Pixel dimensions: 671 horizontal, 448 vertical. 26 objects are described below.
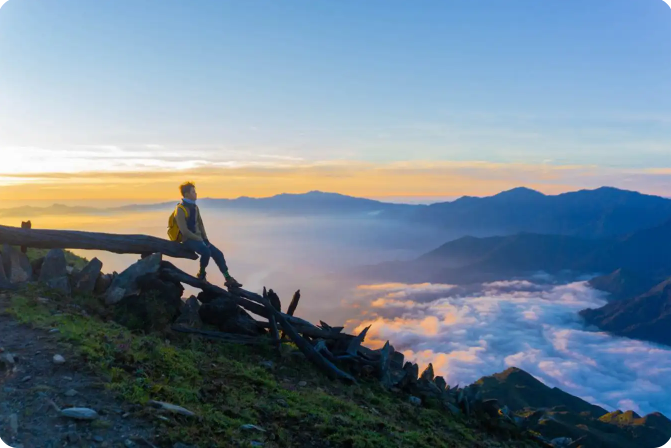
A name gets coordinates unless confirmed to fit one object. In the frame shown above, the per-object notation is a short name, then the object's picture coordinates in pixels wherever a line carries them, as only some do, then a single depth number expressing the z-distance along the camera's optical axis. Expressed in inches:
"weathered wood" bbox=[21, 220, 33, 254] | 517.4
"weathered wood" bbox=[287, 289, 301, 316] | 577.6
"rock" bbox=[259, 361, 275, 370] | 468.8
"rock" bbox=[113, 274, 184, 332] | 463.5
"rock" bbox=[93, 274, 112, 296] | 494.8
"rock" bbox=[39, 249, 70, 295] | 472.4
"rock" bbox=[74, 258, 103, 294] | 485.7
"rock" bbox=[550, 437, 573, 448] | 595.8
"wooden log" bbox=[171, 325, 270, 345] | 489.7
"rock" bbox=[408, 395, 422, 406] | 518.9
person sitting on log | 515.5
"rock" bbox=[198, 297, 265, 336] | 536.7
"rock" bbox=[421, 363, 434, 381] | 622.7
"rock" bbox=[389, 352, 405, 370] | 641.6
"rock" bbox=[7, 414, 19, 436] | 253.5
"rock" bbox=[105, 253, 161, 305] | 477.1
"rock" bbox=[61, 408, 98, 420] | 266.2
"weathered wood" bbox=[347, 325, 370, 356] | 560.0
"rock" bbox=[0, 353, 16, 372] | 309.9
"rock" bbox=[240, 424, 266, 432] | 306.3
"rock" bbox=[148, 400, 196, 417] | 293.4
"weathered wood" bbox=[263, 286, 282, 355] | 523.2
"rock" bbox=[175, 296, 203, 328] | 507.8
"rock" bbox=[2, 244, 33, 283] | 466.6
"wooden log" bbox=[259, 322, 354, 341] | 573.0
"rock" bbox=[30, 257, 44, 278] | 494.3
